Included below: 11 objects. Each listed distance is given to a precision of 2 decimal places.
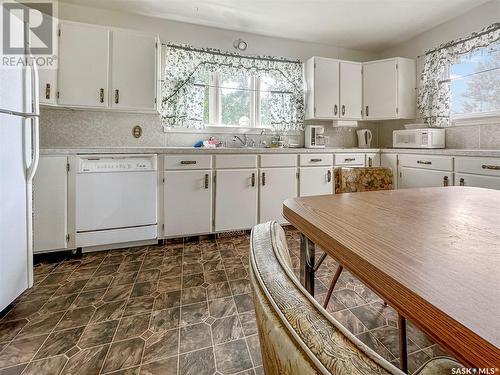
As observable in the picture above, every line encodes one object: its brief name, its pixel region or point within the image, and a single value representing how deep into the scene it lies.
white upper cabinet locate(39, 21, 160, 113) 2.50
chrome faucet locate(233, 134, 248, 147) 3.43
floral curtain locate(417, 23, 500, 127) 2.97
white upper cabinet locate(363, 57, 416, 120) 3.52
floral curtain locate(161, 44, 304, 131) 3.10
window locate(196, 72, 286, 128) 3.35
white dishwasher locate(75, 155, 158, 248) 2.36
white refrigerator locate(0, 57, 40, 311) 1.47
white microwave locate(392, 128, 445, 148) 3.03
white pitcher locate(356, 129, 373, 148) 3.86
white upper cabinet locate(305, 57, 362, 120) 3.51
